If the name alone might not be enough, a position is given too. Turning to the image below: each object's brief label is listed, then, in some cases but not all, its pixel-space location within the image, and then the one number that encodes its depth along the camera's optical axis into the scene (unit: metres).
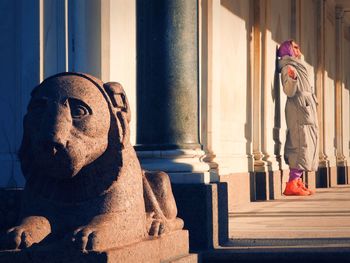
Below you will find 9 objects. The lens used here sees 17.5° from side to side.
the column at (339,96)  27.52
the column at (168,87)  8.91
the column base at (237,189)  14.50
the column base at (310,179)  20.80
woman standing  17.14
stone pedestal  6.07
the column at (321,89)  23.67
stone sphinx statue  6.34
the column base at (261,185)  16.56
